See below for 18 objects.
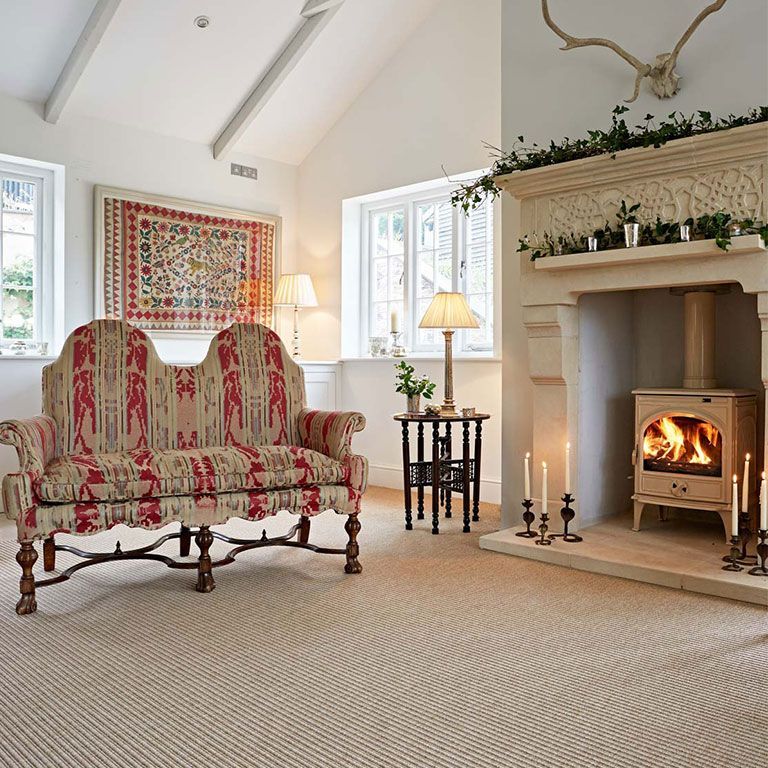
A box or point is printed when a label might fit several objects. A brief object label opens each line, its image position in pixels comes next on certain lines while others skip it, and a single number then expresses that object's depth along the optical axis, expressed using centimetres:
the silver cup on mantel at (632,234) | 343
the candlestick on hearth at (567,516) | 371
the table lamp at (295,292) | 607
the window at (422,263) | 543
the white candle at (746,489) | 320
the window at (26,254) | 514
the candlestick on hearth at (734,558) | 315
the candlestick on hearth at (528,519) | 371
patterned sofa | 288
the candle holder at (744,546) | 322
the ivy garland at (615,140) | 328
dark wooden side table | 430
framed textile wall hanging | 539
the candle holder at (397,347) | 577
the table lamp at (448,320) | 448
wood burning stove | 351
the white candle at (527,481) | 369
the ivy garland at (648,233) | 313
